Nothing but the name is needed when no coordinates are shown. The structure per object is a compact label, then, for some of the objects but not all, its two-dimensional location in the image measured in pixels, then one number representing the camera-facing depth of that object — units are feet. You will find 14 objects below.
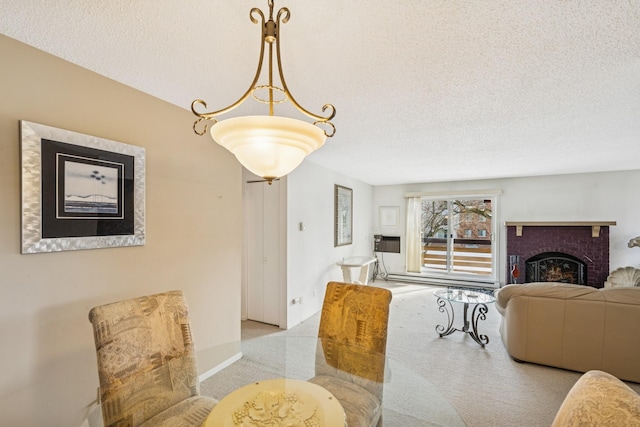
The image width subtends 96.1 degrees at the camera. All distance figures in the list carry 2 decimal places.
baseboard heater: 19.22
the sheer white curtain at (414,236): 21.48
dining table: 3.74
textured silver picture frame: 5.00
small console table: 15.46
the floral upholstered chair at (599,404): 2.26
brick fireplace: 16.30
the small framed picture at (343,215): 16.74
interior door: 12.84
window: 19.83
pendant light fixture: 3.09
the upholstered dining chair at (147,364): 4.36
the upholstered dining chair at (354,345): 5.18
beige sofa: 8.21
